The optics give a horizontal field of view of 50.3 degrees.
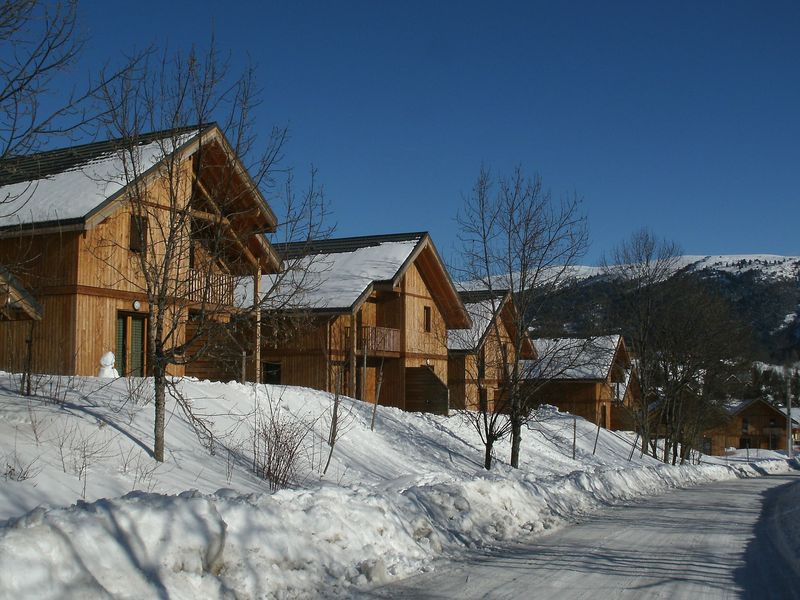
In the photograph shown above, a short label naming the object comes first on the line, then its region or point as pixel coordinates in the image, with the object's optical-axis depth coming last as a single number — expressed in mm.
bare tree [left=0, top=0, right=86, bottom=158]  8625
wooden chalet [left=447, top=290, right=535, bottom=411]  21766
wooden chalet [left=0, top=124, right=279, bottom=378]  19797
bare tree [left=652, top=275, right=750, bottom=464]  38469
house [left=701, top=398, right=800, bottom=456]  85812
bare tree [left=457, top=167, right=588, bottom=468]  20953
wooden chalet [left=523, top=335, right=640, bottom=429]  52594
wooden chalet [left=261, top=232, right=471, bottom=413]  31500
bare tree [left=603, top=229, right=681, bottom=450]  37000
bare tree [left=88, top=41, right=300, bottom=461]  12156
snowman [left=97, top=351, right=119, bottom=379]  18203
